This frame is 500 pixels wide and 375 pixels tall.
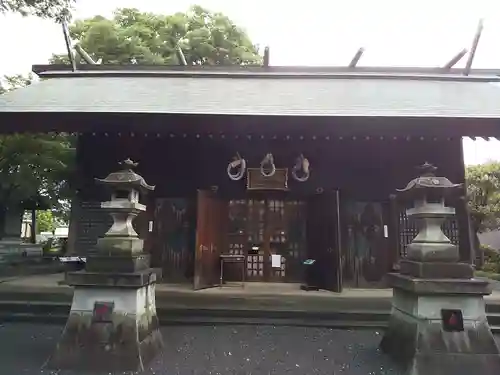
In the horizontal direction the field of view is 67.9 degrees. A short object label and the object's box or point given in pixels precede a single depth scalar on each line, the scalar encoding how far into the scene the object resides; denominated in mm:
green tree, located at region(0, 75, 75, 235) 11656
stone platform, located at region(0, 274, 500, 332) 6555
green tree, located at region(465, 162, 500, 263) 14695
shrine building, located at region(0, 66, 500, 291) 8969
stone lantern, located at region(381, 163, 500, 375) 4234
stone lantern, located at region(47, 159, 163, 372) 4500
